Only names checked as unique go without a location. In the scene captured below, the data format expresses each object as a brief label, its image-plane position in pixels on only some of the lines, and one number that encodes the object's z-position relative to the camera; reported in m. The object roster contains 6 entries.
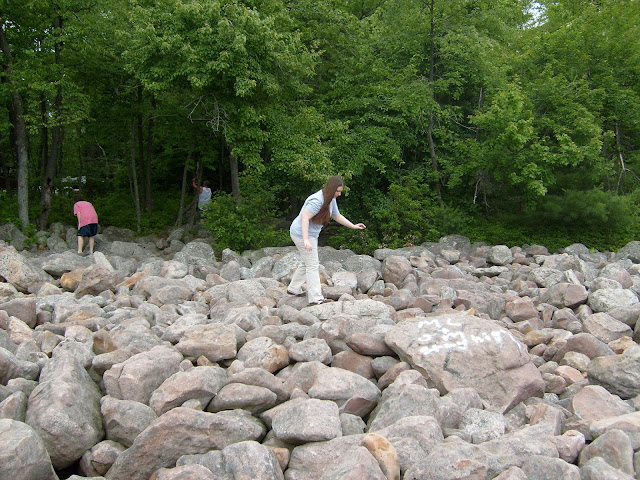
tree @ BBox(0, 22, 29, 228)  15.34
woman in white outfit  7.73
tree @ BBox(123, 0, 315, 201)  13.00
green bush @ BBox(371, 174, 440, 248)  15.64
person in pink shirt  14.32
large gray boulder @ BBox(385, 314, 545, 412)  5.82
